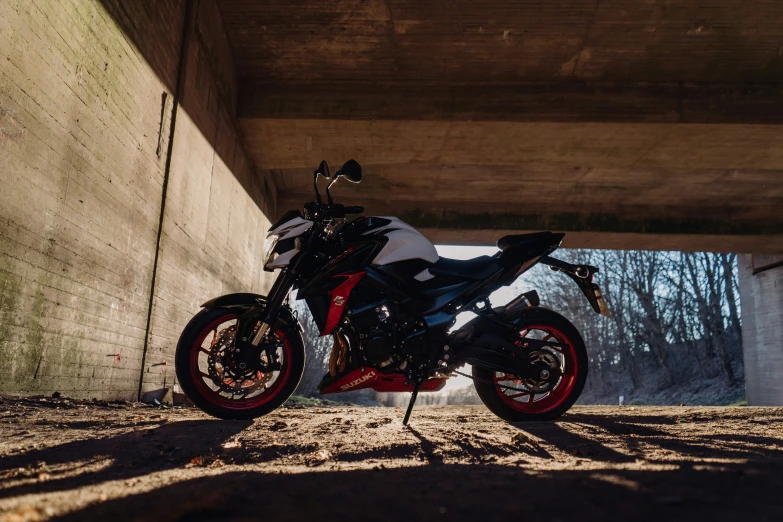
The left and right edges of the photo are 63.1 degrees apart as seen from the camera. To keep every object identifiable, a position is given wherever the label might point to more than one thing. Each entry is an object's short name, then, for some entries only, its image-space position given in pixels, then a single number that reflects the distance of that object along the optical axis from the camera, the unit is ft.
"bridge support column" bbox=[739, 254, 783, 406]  59.11
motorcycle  13.65
